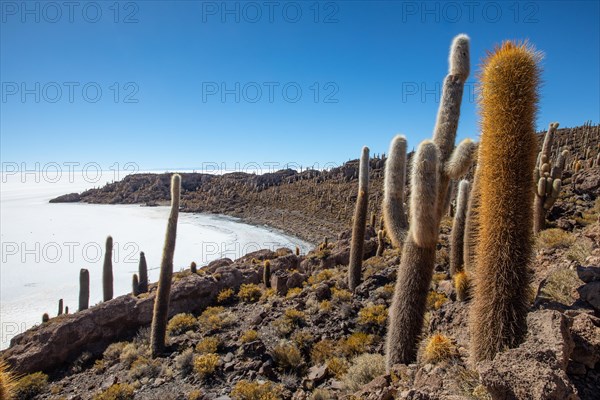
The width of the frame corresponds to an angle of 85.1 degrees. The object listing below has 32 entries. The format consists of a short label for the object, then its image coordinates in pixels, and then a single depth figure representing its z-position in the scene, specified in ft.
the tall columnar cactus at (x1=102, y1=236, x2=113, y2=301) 53.83
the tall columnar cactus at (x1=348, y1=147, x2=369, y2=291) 40.04
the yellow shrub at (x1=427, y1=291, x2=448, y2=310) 26.84
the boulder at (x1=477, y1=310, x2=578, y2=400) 7.64
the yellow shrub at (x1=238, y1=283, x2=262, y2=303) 45.59
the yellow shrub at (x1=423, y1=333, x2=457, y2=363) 14.66
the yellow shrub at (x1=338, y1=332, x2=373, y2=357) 25.30
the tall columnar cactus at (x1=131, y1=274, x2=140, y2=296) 54.24
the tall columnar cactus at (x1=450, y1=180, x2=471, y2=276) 31.68
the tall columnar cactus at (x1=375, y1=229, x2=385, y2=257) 53.88
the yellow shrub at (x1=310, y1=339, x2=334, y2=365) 25.39
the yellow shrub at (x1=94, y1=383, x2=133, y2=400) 24.93
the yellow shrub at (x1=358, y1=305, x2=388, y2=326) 29.46
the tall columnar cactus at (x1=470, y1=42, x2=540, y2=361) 10.51
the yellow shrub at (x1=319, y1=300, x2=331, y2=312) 34.01
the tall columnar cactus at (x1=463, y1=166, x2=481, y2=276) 26.62
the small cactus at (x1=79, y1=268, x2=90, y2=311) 51.72
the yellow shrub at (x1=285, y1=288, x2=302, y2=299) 40.99
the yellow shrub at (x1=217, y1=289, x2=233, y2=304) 45.62
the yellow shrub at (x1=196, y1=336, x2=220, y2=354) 29.89
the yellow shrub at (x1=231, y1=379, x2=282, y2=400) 20.99
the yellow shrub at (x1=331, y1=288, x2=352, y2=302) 36.40
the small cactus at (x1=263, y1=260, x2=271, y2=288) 50.07
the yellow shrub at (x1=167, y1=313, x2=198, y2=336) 36.83
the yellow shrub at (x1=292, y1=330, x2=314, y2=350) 27.98
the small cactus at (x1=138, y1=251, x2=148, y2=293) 56.59
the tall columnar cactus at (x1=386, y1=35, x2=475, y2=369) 14.85
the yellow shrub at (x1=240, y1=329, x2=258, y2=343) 30.42
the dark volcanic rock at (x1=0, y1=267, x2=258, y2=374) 34.96
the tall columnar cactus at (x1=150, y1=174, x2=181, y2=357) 32.37
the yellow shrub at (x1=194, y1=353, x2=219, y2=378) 25.59
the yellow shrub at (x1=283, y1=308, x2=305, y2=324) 32.81
